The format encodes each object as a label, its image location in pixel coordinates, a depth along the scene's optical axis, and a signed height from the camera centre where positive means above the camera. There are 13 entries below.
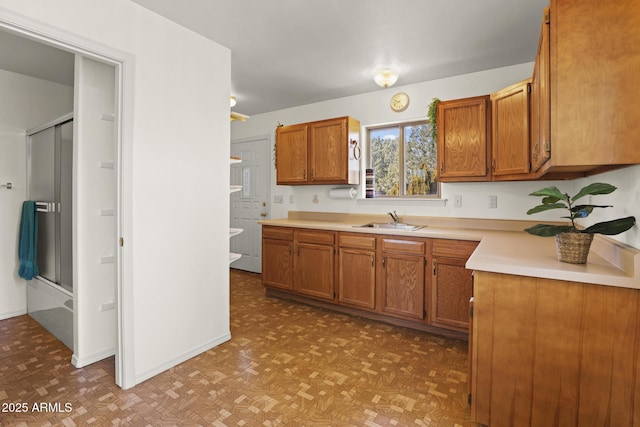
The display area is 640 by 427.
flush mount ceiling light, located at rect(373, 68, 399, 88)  2.99 +1.24
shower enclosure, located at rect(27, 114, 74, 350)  2.68 -0.13
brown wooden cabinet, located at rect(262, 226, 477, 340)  2.70 -0.63
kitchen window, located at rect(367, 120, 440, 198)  3.49 +0.56
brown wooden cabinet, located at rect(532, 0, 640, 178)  1.32 +0.54
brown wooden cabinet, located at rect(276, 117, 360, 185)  3.58 +0.67
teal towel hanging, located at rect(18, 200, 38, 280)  3.04 -0.32
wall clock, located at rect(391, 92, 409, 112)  3.51 +1.18
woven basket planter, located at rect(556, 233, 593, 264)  1.50 -0.17
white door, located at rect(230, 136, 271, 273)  4.81 +0.18
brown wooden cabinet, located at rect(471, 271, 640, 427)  1.34 -0.63
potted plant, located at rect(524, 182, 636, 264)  1.41 -0.09
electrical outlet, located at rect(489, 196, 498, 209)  3.05 +0.08
